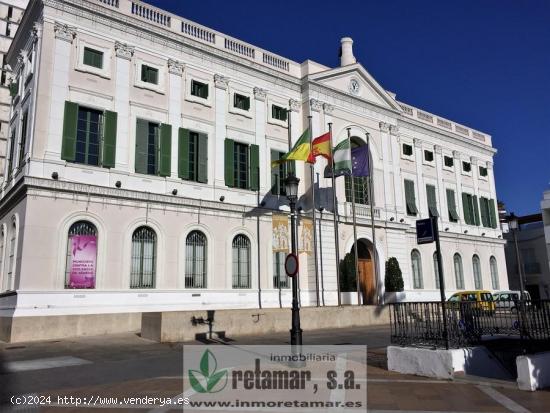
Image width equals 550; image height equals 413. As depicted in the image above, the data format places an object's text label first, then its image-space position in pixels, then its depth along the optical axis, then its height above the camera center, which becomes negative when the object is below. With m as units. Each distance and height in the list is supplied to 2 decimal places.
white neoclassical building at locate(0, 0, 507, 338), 18.62 +6.42
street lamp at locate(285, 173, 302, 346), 10.77 -0.11
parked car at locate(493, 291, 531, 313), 9.94 +0.06
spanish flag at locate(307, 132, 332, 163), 23.34 +7.74
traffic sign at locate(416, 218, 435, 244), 12.95 +2.11
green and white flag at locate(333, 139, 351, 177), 24.20 +7.46
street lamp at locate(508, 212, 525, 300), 19.81 +3.37
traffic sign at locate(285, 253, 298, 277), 10.65 +1.02
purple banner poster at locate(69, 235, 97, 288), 18.47 +2.11
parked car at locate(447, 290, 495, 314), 10.11 +0.06
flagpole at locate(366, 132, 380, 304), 26.13 +3.33
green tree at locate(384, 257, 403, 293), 27.37 +1.80
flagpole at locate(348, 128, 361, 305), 24.06 +1.82
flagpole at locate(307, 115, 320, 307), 24.03 +3.96
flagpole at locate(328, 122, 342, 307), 24.01 +4.43
